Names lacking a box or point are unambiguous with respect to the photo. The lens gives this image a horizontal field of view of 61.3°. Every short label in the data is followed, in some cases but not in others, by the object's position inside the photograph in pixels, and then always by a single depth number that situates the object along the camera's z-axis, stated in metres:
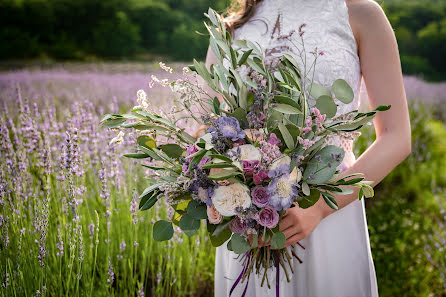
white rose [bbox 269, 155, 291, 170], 0.88
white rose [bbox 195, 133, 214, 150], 0.89
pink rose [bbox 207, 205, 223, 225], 0.98
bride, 1.23
